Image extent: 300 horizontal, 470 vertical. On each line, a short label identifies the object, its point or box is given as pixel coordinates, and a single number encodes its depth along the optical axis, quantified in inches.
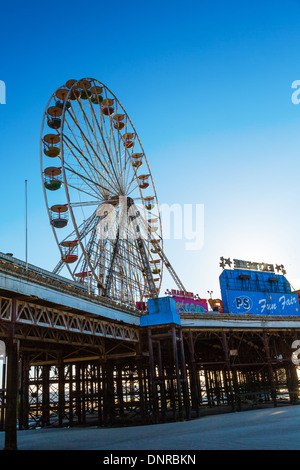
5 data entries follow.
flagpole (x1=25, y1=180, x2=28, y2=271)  985.5
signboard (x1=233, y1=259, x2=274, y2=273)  2181.0
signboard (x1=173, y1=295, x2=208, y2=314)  1718.8
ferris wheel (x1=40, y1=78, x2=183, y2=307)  1534.2
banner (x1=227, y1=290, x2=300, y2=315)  1971.0
